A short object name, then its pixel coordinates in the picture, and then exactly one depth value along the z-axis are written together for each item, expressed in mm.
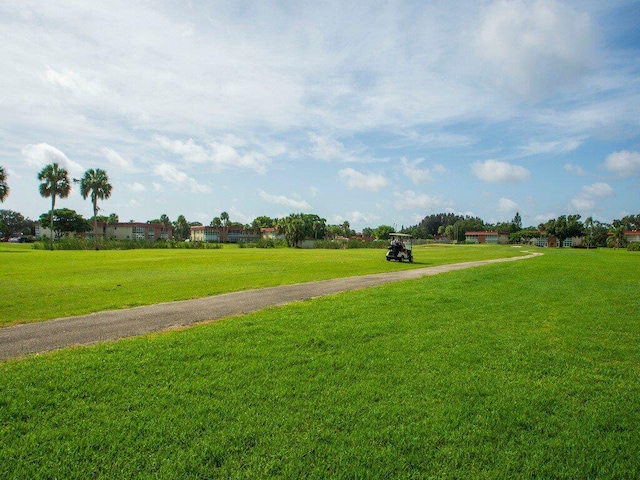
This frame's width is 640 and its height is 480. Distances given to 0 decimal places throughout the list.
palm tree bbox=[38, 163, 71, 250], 79438
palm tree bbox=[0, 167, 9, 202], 69062
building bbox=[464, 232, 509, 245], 169188
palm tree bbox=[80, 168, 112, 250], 82375
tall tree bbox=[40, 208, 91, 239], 119625
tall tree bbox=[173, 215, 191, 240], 169750
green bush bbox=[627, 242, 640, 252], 86994
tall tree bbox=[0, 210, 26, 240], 156988
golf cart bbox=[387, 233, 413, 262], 36719
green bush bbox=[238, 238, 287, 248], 97606
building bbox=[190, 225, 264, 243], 151875
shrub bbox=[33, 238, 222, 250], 70562
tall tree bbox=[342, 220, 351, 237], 174375
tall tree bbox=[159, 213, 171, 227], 181050
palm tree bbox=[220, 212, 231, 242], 152375
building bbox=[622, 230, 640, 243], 141325
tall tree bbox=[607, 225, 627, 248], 110312
